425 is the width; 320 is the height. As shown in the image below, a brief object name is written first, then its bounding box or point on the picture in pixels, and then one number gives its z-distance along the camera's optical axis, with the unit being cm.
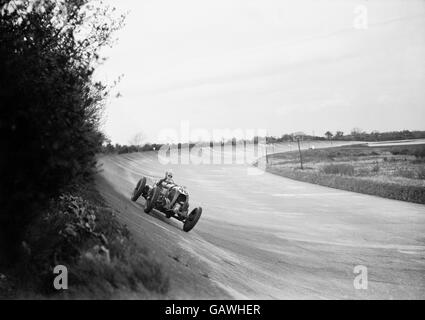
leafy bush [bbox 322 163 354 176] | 4458
